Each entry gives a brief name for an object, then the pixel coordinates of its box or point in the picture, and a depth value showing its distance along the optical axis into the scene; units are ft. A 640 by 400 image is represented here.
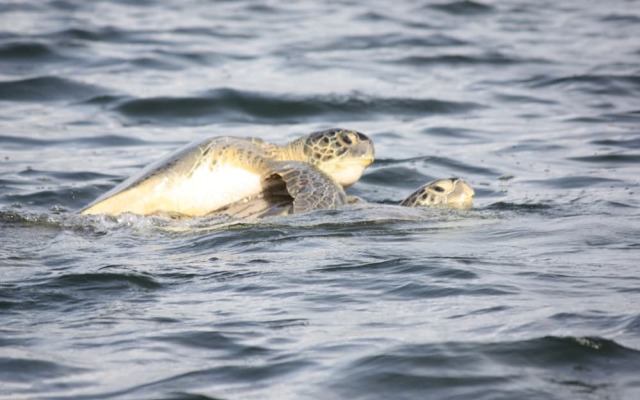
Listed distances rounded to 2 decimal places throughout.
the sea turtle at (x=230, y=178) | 51.06
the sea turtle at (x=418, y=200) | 52.85
